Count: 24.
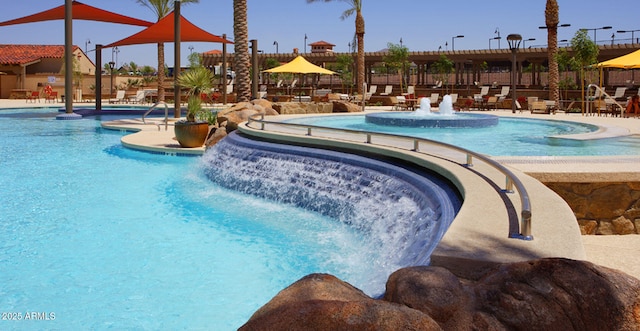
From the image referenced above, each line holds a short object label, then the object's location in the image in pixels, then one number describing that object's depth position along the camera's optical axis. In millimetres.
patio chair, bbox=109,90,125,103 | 34969
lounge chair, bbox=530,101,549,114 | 22469
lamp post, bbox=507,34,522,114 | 22266
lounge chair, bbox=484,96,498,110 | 26348
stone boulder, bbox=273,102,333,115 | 21109
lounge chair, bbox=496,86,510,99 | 35912
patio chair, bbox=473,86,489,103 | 37712
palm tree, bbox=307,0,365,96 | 39125
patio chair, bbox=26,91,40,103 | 38469
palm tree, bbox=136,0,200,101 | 40972
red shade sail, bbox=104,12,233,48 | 25766
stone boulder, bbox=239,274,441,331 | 2609
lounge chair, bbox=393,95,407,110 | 26108
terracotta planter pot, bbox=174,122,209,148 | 14625
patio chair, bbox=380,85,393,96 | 42612
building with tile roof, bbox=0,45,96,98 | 48094
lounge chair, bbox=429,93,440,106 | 29016
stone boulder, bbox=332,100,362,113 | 23378
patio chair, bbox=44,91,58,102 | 39000
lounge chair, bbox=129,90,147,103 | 34844
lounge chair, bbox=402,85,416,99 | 29406
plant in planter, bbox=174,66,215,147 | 14641
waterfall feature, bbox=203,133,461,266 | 6383
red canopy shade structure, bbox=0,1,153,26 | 27547
